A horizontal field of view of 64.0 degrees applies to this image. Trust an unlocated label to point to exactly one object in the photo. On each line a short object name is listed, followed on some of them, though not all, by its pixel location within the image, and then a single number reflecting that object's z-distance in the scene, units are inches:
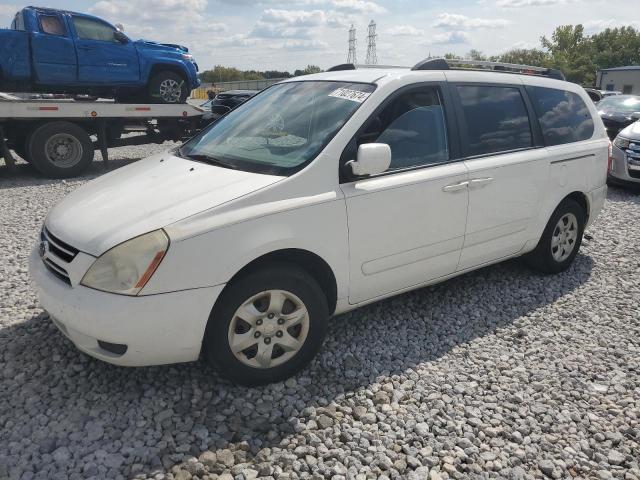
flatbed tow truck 341.4
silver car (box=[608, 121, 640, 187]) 335.9
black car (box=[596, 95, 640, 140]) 442.6
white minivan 100.0
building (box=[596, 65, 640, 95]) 1834.4
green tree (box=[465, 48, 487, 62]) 2988.7
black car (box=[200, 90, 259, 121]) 619.8
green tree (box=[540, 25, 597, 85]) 2583.7
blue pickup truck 356.8
